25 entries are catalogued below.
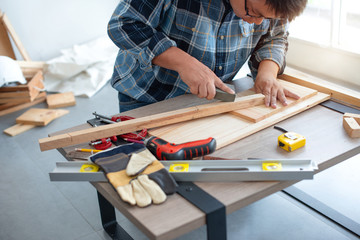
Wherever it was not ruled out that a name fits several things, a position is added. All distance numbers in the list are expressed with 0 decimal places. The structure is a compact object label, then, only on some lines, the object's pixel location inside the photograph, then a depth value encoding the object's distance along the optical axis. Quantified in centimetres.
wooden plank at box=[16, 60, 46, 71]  396
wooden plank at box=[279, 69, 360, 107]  170
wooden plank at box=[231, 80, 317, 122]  157
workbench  104
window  408
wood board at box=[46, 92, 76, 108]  368
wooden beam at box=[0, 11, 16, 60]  394
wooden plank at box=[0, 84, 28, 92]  359
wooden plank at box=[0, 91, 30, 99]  358
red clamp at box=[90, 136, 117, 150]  143
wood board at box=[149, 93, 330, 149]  145
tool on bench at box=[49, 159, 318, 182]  118
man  155
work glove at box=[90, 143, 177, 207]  110
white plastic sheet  406
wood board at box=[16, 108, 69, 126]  333
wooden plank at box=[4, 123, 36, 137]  325
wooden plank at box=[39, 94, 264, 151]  142
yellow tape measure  134
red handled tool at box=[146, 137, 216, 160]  127
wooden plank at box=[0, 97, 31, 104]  362
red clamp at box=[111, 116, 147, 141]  148
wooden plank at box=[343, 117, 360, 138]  142
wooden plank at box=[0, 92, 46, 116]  364
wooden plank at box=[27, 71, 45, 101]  366
